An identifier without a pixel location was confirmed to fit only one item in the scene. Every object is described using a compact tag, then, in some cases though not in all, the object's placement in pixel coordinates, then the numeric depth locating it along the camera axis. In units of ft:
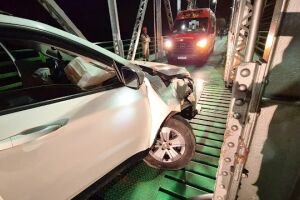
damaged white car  3.93
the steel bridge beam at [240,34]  13.92
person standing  32.45
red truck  28.53
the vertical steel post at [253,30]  2.87
